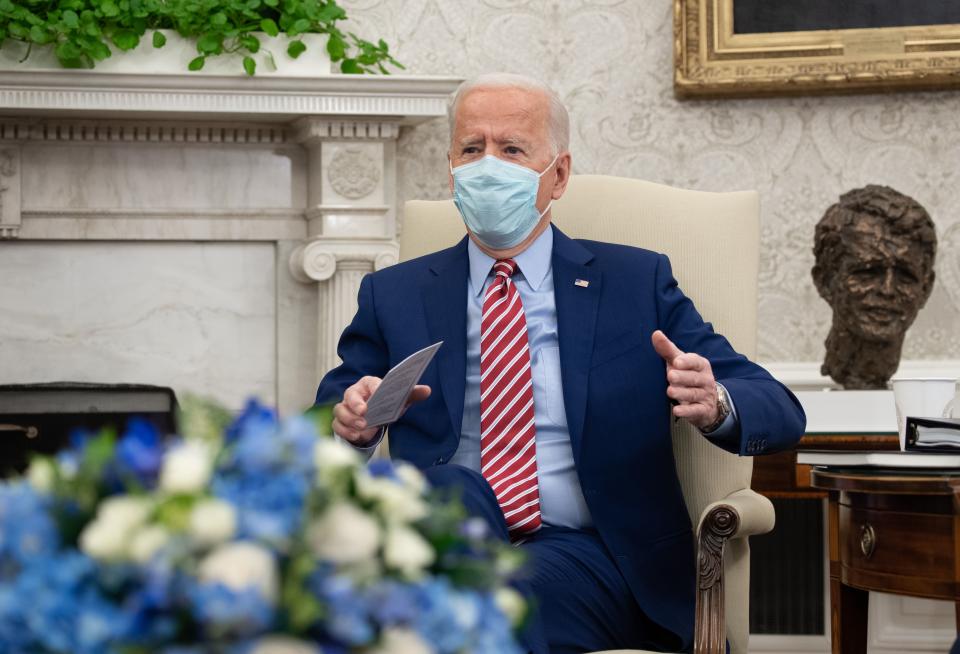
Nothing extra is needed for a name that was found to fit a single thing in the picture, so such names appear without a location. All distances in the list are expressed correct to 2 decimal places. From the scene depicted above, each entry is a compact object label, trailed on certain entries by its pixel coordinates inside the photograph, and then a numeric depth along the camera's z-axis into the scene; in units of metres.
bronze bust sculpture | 6.73
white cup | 6.45
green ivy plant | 7.05
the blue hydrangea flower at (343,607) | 3.27
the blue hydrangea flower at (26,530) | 3.38
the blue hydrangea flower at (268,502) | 3.22
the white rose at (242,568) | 3.11
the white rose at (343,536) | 3.34
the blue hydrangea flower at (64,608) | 3.16
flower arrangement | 3.19
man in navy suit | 6.04
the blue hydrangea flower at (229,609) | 3.07
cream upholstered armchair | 6.20
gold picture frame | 7.24
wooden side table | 6.13
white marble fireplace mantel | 7.27
